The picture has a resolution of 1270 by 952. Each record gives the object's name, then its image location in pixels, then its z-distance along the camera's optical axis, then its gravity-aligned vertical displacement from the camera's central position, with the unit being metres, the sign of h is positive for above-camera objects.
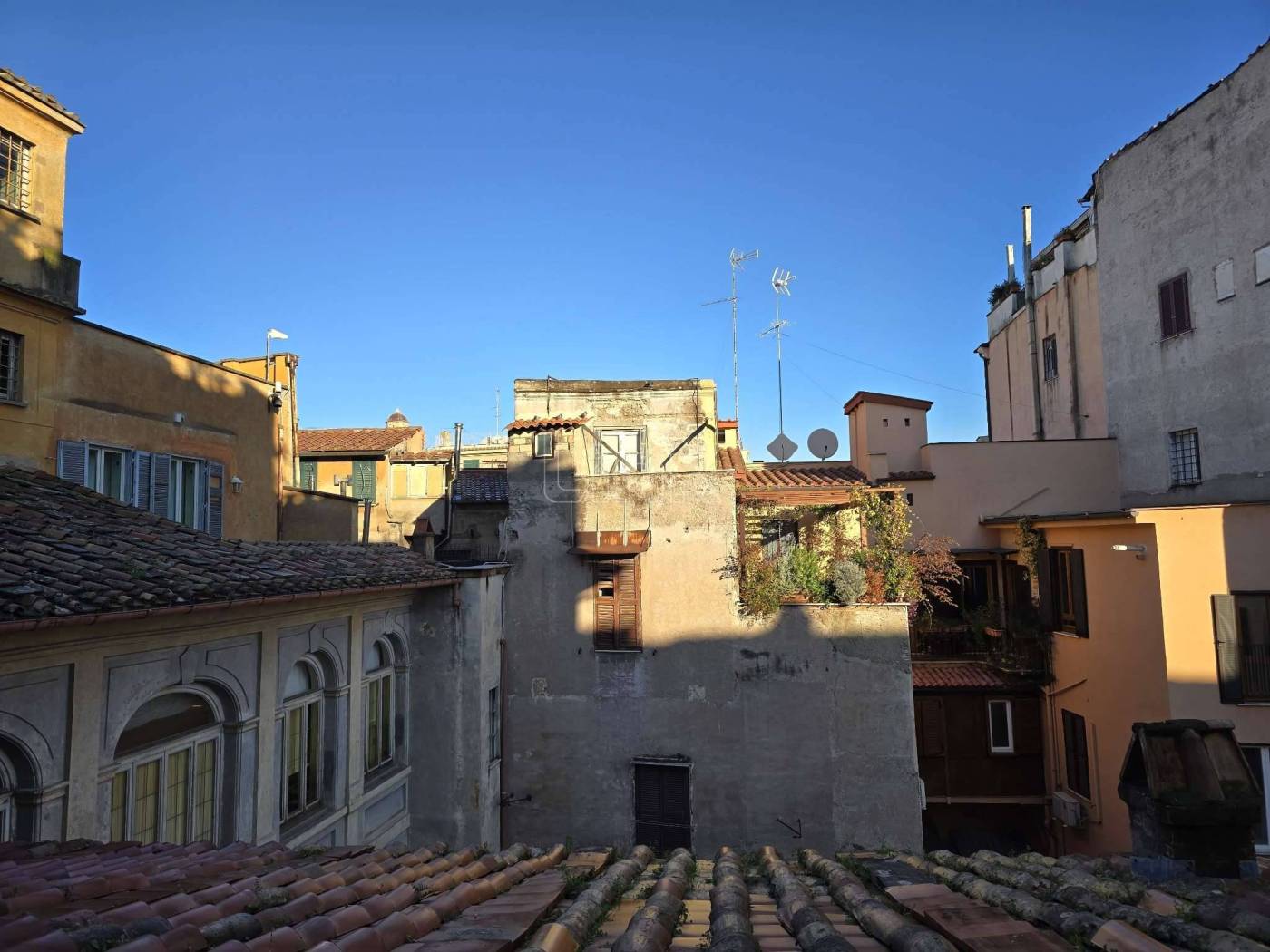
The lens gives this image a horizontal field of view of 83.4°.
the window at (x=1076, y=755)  14.62 -4.46
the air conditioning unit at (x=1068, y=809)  14.34 -5.45
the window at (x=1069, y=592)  14.78 -1.09
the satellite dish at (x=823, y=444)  17.97 +2.55
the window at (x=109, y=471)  10.59 +1.31
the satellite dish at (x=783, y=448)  17.08 +2.35
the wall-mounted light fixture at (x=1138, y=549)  13.00 -0.18
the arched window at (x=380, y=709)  11.09 -2.49
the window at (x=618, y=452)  15.59 +2.13
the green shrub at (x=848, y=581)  12.90 -0.66
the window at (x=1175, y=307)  16.89 +5.52
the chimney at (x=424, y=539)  15.09 +0.31
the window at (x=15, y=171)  10.35 +5.70
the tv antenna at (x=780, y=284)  19.20 +7.04
